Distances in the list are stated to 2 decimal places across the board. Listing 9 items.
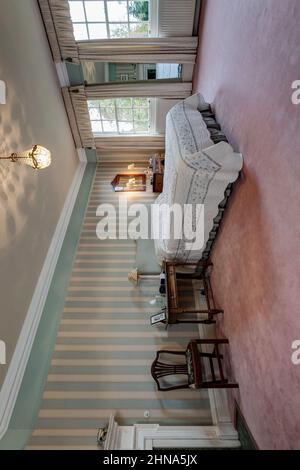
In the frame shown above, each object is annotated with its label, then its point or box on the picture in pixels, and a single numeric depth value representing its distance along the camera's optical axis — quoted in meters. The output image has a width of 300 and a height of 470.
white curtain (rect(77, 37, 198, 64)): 4.02
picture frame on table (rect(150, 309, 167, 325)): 3.04
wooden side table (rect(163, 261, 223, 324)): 2.91
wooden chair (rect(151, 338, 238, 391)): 2.43
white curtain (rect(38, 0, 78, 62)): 3.57
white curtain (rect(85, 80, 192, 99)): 4.53
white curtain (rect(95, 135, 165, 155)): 5.29
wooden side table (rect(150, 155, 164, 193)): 4.77
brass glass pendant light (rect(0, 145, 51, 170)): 2.33
